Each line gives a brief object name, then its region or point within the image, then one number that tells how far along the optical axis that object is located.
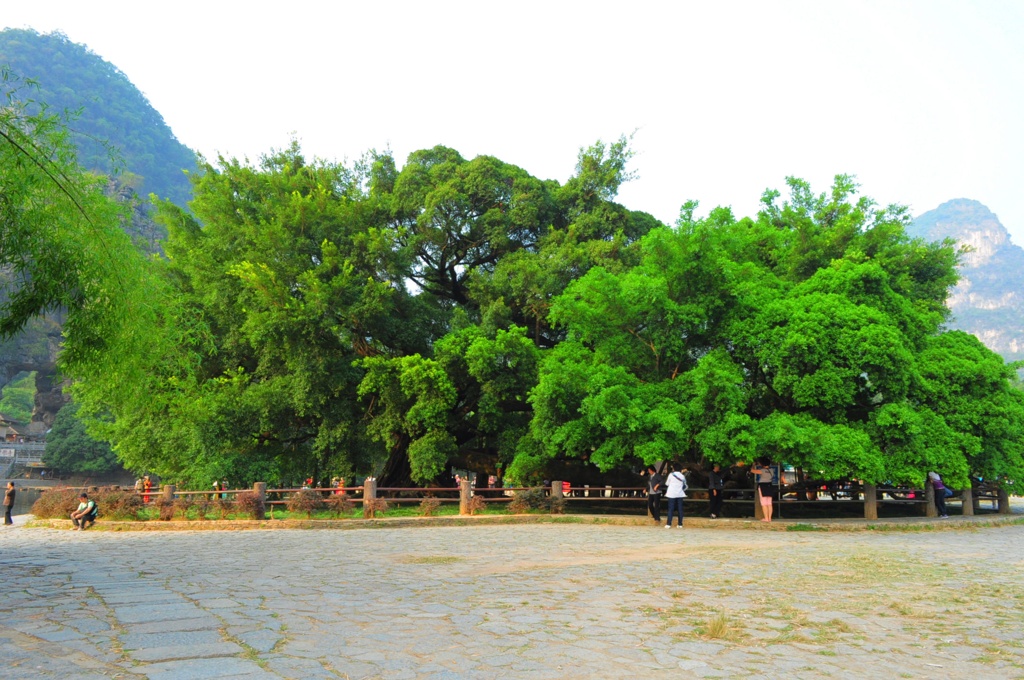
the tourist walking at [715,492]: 16.98
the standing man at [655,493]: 16.03
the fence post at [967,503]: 18.30
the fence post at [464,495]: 18.17
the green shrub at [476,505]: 18.11
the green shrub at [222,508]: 16.98
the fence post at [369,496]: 17.02
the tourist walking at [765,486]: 15.87
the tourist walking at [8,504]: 21.19
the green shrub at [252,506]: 16.73
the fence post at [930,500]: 17.84
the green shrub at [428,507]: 17.64
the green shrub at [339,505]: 16.97
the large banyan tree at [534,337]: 15.54
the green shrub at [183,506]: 17.25
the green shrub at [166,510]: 17.36
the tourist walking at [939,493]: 18.08
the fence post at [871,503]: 16.39
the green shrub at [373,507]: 17.00
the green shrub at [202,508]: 17.25
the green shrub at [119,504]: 18.03
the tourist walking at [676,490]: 14.98
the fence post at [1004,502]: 18.77
